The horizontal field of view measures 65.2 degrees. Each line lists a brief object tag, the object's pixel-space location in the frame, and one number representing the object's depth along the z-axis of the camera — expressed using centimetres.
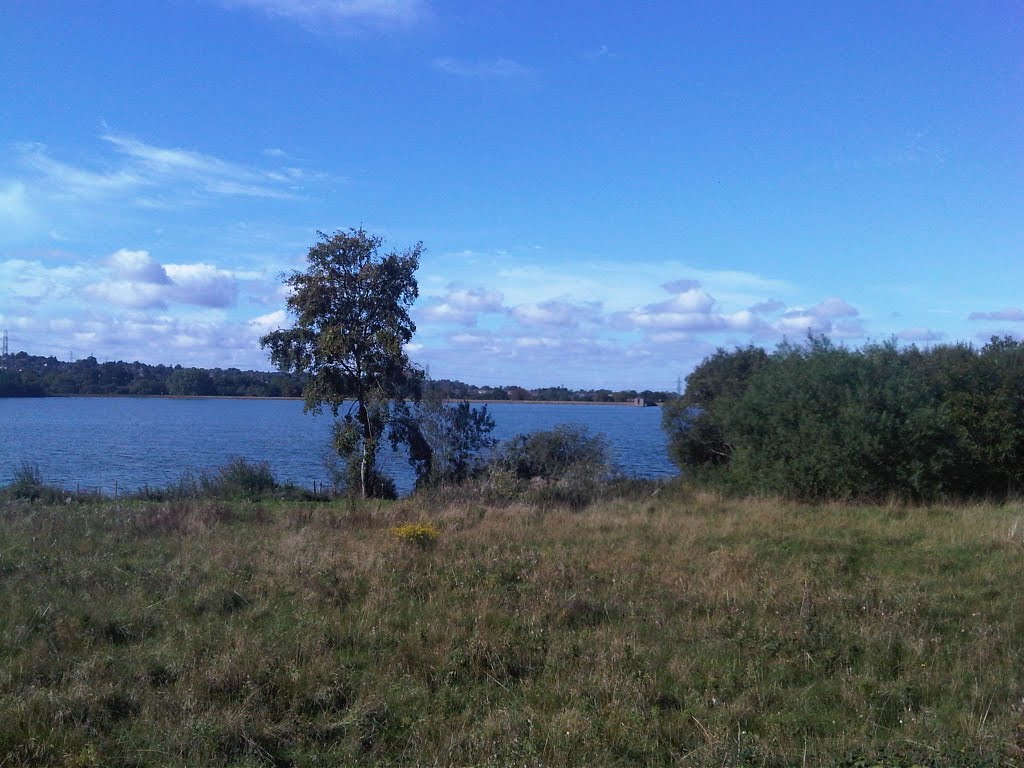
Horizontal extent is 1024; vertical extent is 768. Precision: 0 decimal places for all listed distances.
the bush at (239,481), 2292
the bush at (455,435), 3014
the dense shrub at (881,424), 2058
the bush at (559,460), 2697
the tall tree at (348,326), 2295
